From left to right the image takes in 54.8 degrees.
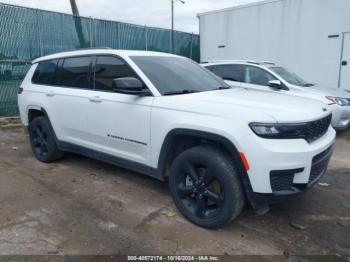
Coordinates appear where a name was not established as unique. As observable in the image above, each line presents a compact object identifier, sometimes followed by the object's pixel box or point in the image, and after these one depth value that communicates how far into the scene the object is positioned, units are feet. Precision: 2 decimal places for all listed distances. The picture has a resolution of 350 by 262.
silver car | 24.22
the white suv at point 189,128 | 9.84
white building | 32.42
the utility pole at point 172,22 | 46.37
